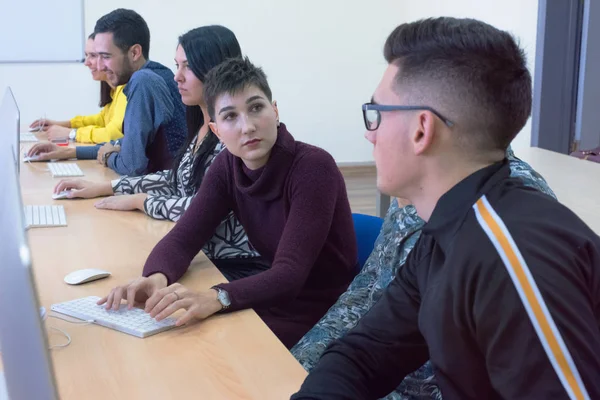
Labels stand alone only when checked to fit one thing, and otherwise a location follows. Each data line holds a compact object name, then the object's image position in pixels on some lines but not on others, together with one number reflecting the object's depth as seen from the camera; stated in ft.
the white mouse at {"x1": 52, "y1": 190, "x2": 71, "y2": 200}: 8.05
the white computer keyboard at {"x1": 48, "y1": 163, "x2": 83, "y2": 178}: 9.38
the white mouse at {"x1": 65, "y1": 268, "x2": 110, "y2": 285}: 5.15
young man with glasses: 2.45
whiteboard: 16.80
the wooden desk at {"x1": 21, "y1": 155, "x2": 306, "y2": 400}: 3.53
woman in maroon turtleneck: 5.18
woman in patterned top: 6.54
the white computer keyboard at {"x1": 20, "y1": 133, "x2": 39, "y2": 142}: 12.41
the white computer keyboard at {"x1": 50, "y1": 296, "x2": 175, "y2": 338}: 4.23
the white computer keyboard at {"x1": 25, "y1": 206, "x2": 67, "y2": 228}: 6.85
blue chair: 6.25
